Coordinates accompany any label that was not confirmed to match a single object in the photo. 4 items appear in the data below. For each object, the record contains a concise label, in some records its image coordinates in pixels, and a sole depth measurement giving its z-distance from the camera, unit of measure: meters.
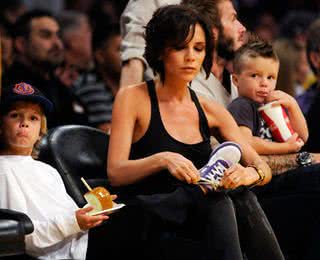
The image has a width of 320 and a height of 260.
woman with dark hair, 8.53
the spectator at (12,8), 19.21
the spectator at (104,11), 21.30
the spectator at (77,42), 17.45
